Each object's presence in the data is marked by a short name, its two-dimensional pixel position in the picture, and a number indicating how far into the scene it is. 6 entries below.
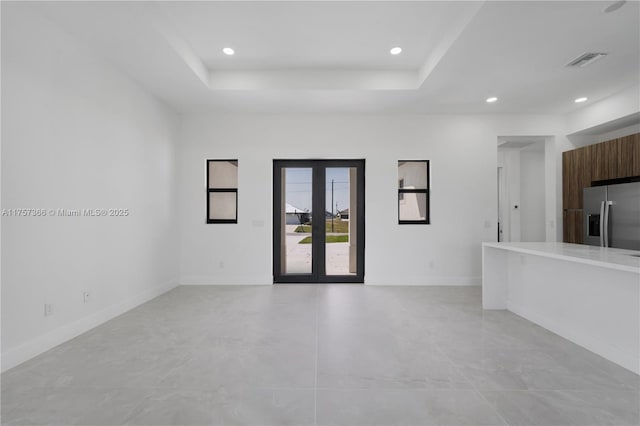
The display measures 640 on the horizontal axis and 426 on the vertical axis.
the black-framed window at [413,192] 4.88
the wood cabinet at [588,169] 3.72
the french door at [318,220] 4.87
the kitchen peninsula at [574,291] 2.11
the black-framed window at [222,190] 4.88
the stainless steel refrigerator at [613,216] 3.60
